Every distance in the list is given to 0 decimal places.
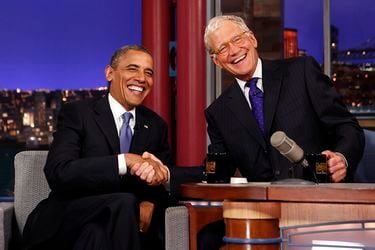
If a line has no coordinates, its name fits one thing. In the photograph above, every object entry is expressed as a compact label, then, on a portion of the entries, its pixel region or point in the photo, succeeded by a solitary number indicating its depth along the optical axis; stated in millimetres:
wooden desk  2855
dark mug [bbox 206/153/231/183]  3325
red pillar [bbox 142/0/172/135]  5888
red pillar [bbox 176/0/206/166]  5796
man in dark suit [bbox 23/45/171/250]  3315
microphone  3046
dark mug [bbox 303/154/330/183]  3195
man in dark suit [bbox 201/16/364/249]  3627
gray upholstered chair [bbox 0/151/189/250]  3692
